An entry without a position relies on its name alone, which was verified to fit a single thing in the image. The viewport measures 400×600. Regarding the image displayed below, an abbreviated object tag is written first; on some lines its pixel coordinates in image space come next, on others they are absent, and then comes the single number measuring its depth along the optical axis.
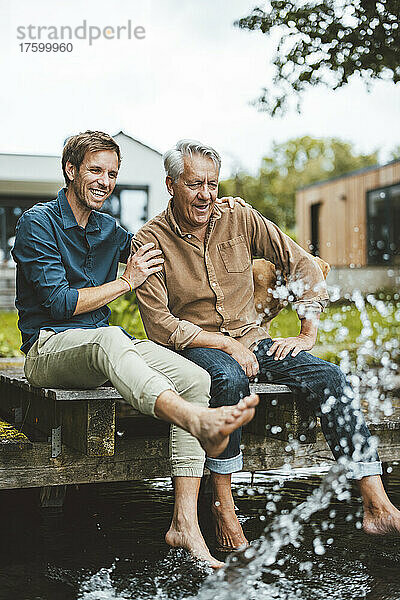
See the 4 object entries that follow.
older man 2.92
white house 9.71
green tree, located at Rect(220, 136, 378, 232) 44.41
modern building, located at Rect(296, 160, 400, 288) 19.30
